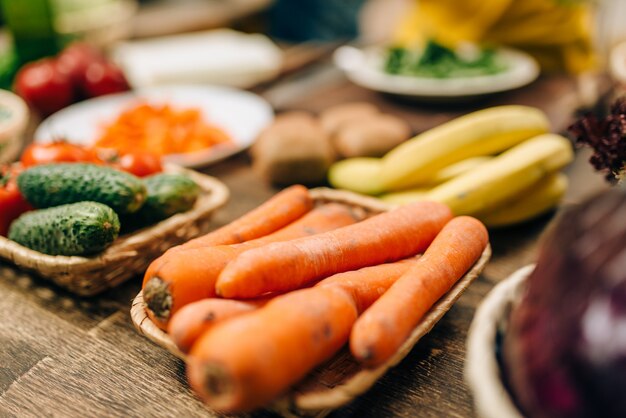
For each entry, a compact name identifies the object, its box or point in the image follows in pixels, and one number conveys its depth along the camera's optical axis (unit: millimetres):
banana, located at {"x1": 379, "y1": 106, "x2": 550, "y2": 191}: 795
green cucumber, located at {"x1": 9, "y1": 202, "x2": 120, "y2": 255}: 672
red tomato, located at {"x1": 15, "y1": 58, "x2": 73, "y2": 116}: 1008
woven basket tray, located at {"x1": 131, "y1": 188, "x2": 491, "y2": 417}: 495
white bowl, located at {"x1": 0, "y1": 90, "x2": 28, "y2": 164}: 839
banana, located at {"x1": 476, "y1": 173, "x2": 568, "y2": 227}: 788
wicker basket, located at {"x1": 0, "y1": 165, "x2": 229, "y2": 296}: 692
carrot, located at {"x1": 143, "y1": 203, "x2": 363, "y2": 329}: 567
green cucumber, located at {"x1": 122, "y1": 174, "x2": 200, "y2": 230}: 741
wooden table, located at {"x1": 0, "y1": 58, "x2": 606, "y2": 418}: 590
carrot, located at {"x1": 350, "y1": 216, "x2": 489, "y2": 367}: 512
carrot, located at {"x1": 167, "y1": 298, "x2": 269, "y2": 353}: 517
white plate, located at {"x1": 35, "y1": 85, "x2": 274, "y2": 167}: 905
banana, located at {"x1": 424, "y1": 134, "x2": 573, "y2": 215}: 760
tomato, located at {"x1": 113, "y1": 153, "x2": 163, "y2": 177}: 776
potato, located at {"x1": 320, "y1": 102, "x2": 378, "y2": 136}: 891
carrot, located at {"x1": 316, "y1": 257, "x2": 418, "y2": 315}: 606
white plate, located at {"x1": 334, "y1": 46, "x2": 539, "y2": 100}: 943
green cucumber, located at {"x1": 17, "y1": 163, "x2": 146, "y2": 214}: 717
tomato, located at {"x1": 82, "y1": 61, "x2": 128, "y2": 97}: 1032
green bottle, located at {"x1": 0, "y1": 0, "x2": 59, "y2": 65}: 1071
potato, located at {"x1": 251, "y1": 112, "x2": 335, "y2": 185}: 842
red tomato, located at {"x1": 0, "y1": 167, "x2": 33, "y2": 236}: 742
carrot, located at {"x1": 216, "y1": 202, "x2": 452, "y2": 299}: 575
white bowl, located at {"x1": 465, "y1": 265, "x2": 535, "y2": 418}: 427
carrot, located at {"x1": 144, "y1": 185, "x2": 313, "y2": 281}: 693
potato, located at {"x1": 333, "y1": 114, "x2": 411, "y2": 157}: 851
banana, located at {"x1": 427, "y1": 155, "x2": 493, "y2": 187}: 806
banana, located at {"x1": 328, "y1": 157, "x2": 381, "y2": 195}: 813
